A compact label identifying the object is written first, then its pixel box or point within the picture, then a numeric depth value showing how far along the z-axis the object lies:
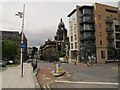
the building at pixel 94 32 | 37.28
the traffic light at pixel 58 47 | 11.27
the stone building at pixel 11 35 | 94.70
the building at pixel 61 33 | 85.51
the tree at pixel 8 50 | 36.81
